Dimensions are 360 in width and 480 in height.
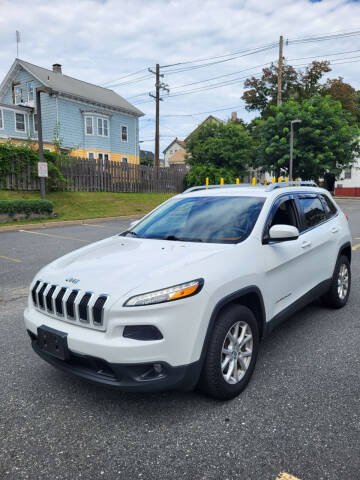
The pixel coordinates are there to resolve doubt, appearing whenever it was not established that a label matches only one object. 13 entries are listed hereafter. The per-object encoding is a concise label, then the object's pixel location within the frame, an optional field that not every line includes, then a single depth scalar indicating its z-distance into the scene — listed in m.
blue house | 29.95
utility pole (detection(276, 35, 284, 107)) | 29.99
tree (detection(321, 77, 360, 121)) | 45.94
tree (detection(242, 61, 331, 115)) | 46.12
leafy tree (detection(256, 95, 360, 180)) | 28.55
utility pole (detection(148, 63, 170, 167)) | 29.20
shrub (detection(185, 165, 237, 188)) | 29.06
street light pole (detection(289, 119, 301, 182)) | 27.61
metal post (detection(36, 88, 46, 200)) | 16.42
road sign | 16.05
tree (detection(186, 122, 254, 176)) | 31.02
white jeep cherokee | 2.44
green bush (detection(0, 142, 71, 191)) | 17.89
